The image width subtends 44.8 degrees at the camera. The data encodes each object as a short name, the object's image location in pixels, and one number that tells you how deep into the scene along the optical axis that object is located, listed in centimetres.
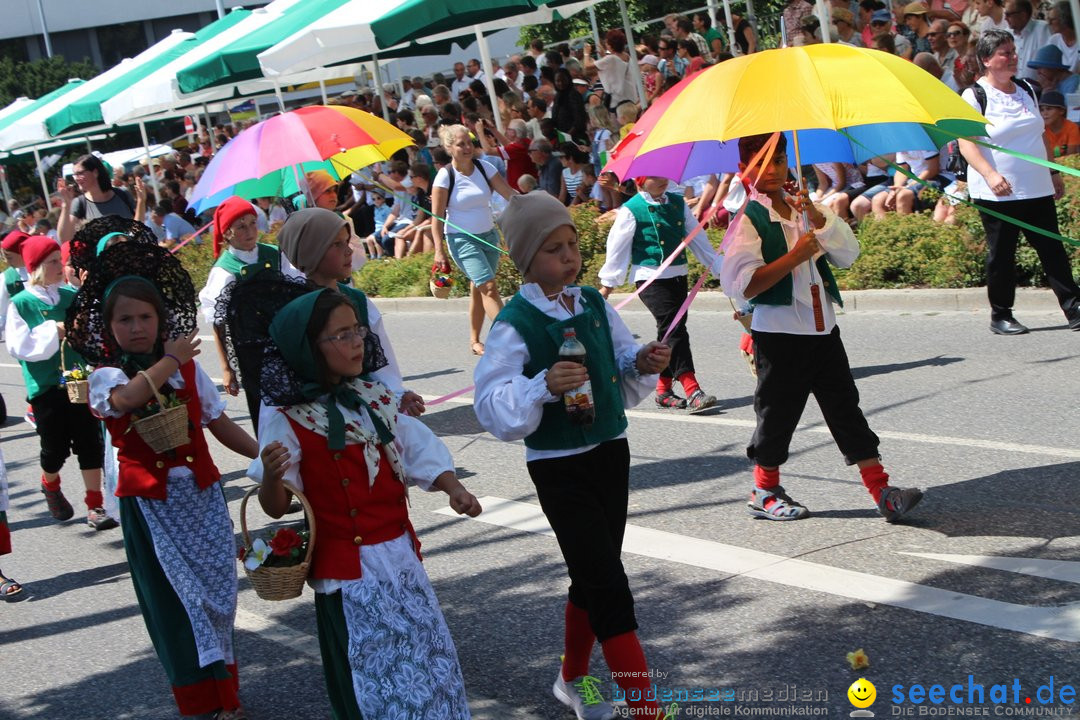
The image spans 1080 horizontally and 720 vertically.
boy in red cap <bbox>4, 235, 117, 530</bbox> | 812
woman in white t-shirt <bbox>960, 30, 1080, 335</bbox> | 898
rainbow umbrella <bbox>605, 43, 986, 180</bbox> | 531
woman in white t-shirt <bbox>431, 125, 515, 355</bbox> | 1145
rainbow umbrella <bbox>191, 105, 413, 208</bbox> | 859
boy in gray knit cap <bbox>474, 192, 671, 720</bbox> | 415
